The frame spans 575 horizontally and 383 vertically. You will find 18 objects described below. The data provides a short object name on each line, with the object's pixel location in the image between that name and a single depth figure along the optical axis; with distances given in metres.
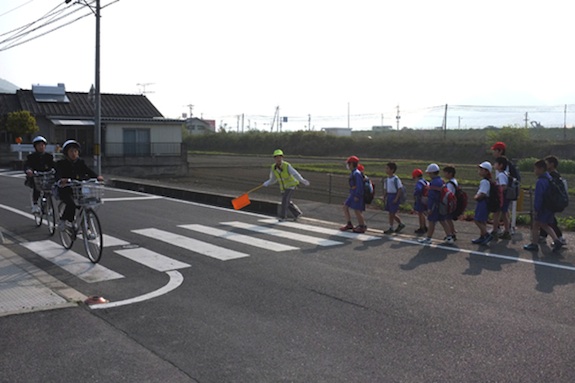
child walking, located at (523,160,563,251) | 9.25
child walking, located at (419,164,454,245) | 10.12
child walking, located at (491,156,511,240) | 10.43
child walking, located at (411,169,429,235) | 11.05
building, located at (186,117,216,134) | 133.36
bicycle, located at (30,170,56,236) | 9.97
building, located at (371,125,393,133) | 130.44
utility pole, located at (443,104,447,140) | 61.81
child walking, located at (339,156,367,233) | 11.48
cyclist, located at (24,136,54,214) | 10.66
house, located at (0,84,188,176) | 39.84
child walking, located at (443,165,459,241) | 10.27
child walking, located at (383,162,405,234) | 11.33
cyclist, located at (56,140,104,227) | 8.65
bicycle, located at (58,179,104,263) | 8.15
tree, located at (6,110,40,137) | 36.88
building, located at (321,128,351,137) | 100.75
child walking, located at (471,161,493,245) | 9.97
